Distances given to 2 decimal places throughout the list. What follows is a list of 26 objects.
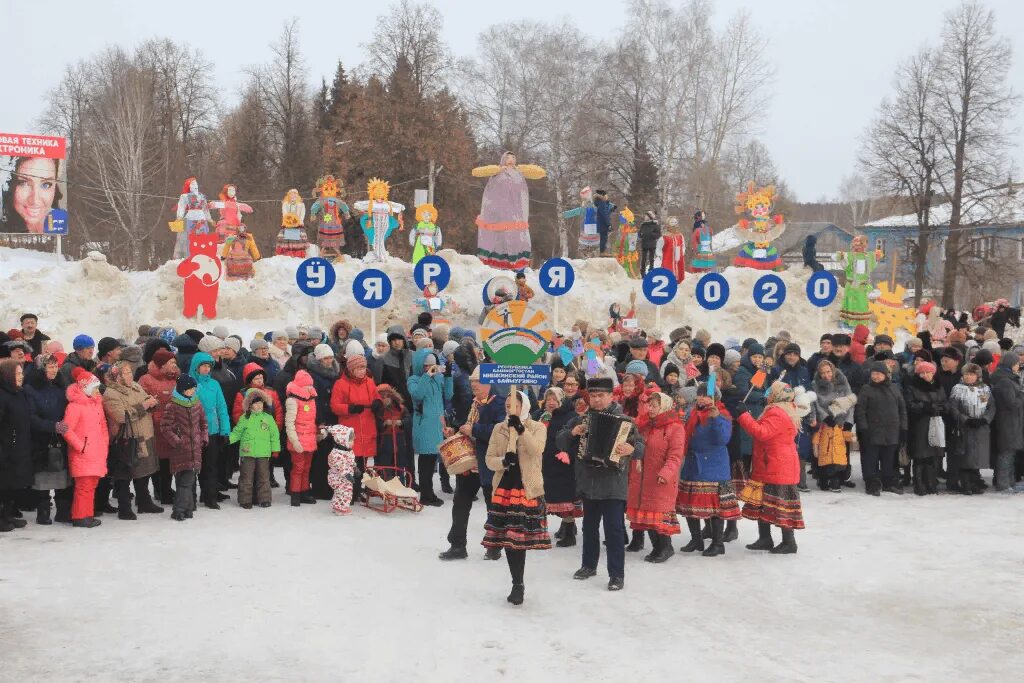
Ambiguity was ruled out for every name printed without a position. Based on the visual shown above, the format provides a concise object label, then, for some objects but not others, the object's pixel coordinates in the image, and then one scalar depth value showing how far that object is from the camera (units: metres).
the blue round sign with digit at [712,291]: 17.70
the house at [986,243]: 35.72
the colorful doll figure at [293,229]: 22.69
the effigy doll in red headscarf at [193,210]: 22.17
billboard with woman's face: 28.08
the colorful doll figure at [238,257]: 21.66
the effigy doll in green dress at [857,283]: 23.56
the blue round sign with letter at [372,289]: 15.37
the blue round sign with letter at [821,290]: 18.48
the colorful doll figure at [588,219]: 23.48
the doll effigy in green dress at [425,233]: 23.11
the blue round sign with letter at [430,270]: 16.91
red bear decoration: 20.20
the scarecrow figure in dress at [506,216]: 21.19
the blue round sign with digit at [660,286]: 17.48
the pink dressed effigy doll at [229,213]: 22.30
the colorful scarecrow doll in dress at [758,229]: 24.94
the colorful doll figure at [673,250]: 24.23
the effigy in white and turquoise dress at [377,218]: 22.55
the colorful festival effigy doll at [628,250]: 24.67
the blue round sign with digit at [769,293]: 17.31
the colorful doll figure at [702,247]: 25.12
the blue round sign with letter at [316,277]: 15.64
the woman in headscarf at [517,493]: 6.95
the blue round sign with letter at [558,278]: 17.50
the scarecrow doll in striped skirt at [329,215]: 22.72
